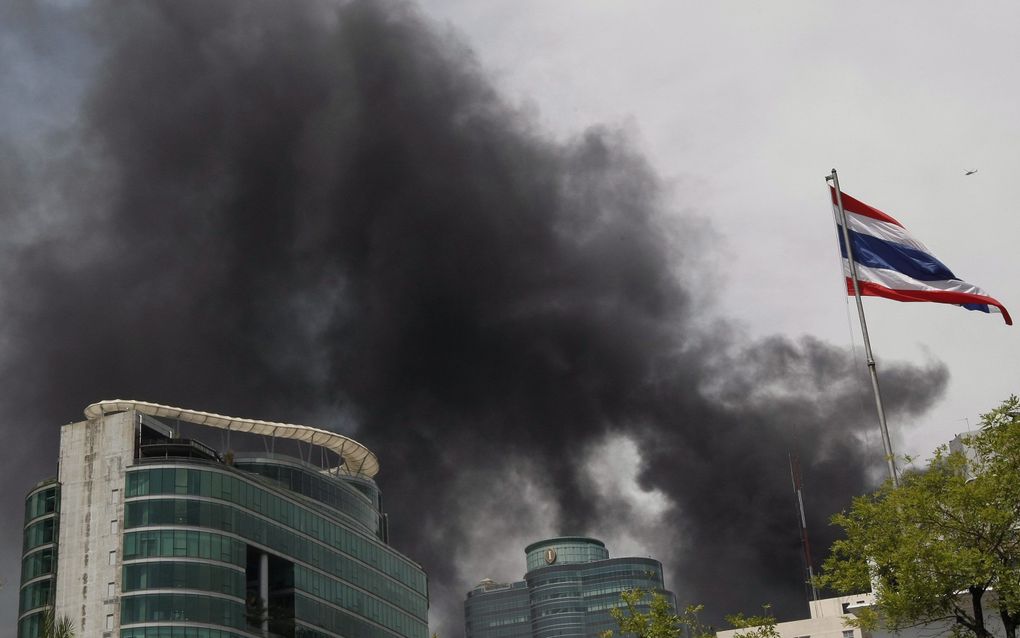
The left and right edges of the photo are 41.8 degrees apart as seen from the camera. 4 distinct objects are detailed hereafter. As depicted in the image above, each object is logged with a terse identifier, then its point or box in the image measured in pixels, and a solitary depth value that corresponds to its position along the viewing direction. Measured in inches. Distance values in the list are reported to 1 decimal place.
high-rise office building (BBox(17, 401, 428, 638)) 6688.0
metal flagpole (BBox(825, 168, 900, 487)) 2415.1
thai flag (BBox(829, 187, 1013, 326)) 2524.6
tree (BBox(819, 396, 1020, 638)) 2164.1
